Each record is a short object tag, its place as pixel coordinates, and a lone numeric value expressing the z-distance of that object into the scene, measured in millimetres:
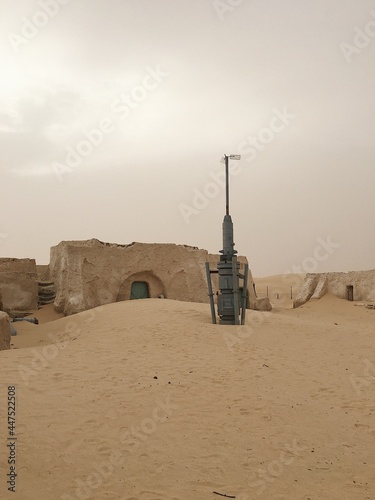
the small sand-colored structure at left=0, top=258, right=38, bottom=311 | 15391
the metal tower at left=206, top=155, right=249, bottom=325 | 10516
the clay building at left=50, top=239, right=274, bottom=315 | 15555
